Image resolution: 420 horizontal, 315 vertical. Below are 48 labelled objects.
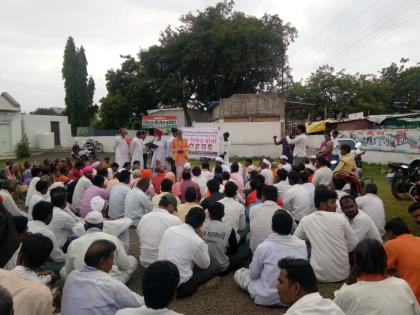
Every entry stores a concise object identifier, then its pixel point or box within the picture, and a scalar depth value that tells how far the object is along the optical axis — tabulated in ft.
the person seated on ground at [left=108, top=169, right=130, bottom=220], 23.53
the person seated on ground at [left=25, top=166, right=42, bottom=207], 26.45
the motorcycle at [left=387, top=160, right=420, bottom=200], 31.58
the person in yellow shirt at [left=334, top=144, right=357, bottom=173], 28.12
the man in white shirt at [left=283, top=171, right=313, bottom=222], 21.54
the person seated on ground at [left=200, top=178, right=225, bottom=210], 21.23
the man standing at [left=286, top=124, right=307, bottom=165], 35.06
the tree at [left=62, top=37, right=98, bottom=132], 135.74
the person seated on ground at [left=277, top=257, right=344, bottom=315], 7.47
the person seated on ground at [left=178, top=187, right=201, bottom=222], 19.47
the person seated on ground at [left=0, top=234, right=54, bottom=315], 8.37
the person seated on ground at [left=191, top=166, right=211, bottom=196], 27.78
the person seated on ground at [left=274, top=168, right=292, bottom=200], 23.95
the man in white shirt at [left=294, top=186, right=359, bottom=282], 15.75
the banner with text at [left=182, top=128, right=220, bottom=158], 55.93
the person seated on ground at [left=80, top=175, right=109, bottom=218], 23.47
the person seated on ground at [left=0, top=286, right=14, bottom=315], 6.49
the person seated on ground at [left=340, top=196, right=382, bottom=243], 16.37
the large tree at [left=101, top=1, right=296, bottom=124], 106.42
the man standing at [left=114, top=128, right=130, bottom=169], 39.04
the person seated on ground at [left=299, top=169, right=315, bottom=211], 22.47
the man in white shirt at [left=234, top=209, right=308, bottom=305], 13.66
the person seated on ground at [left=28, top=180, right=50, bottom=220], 21.01
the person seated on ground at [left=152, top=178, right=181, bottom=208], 21.68
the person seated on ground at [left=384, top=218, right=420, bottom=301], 11.13
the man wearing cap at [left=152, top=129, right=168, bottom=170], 39.06
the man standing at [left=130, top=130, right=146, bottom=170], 38.69
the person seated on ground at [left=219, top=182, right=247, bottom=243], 19.04
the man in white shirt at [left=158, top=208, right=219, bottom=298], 14.90
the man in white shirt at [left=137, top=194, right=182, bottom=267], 17.22
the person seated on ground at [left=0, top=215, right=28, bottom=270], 13.29
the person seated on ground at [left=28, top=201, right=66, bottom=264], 15.07
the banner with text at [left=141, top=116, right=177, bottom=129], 66.49
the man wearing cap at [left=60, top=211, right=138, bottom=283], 13.83
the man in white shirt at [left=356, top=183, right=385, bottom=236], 19.89
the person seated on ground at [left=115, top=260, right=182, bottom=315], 7.64
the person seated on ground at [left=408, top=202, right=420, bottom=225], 13.57
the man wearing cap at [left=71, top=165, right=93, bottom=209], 25.94
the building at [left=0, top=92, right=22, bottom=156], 87.30
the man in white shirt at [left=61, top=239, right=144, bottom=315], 10.09
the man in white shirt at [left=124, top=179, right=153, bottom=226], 21.66
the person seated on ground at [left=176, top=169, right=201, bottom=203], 24.85
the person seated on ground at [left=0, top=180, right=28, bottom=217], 18.88
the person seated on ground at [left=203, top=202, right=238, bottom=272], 16.89
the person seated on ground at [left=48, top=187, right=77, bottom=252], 17.74
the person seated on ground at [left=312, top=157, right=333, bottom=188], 26.35
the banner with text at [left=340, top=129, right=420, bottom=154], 52.47
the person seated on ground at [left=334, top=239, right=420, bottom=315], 8.58
